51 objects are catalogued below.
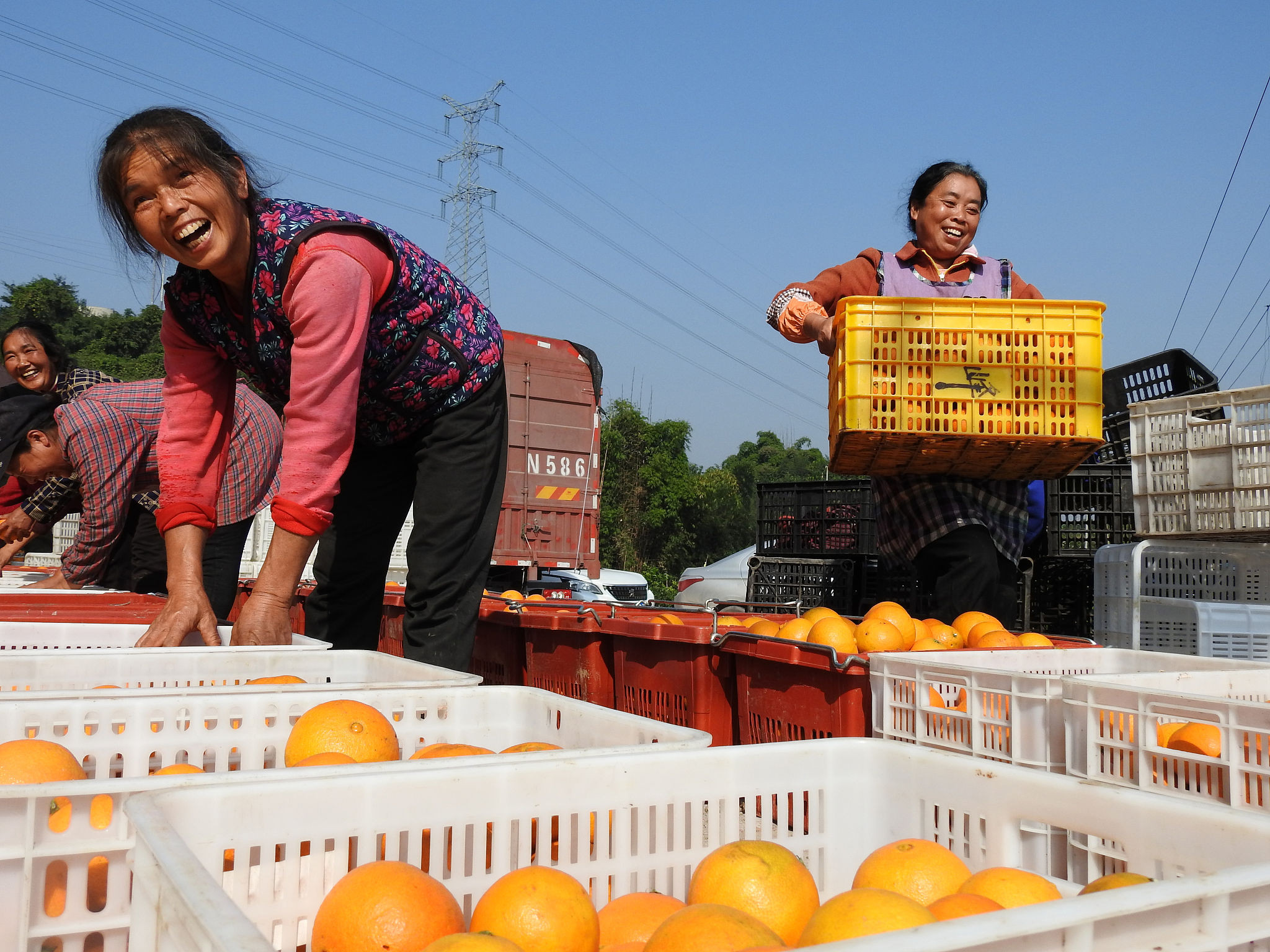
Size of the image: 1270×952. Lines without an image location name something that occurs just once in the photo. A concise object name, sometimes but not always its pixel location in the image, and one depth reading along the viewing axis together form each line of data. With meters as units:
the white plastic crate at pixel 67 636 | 2.64
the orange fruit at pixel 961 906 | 0.99
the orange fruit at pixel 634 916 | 1.07
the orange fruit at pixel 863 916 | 0.92
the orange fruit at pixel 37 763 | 1.29
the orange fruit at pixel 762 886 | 1.09
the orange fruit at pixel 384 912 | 0.94
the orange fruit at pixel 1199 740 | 1.84
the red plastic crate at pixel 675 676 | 3.15
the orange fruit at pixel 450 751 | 1.49
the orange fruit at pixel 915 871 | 1.14
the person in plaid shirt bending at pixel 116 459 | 4.38
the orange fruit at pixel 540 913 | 0.99
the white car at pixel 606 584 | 15.91
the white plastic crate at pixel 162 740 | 1.09
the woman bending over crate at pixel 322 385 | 2.39
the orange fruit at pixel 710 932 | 0.89
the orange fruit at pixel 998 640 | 2.94
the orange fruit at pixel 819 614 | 3.29
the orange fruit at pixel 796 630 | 3.17
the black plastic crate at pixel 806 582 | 5.48
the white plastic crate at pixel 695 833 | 0.79
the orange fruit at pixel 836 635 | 2.98
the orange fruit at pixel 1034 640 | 2.90
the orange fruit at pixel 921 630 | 3.15
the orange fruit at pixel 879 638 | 2.92
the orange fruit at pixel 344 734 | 1.49
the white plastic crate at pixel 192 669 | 2.05
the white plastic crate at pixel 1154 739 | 1.66
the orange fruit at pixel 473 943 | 0.84
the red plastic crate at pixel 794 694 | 2.49
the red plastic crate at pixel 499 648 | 4.26
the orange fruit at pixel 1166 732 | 1.96
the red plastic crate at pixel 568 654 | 3.73
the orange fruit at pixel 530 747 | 1.43
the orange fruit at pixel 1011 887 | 1.07
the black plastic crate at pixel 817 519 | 6.01
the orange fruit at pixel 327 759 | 1.39
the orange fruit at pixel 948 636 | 3.12
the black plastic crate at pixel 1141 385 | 5.34
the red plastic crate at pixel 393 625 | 4.87
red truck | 12.44
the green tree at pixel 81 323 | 51.28
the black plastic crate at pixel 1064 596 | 5.25
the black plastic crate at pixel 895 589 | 4.48
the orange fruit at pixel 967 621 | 3.32
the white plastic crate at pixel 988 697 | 2.03
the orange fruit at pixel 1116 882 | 1.04
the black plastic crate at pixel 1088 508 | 5.23
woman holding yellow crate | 3.81
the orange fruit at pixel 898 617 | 3.09
